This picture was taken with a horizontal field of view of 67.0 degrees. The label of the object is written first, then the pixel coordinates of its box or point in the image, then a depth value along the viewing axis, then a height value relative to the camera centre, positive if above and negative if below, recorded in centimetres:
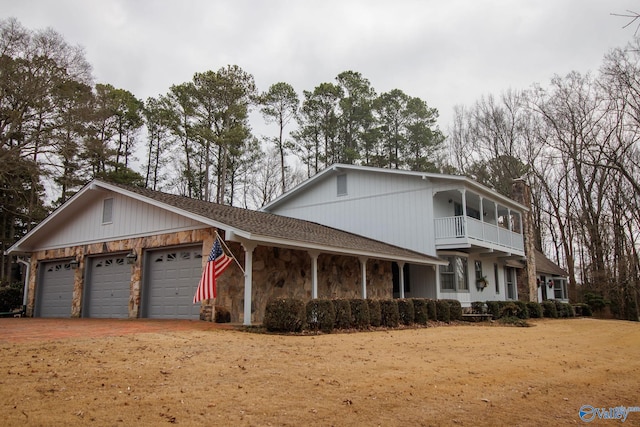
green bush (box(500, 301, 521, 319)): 1780 -34
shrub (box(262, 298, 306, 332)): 992 -30
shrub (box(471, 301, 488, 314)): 1837 -28
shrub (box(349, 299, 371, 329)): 1143 -31
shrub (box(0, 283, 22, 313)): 1850 +15
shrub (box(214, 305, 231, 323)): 1196 -33
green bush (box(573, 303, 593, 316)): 2500 -45
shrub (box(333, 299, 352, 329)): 1100 -31
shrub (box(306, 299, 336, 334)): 1044 -32
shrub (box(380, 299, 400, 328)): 1232 -33
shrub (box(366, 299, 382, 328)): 1188 -30
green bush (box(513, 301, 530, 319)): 1816 -35
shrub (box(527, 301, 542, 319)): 1911 -34
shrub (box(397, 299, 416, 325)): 1304 -30
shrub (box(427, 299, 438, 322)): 1410 -29
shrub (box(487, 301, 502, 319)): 1759 -30
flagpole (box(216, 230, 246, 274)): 1176 +136
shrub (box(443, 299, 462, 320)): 1519 -29
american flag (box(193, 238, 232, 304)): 1095 +69
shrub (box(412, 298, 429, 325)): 1331 -32
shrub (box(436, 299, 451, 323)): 1448 -33
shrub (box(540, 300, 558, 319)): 2028 -40
